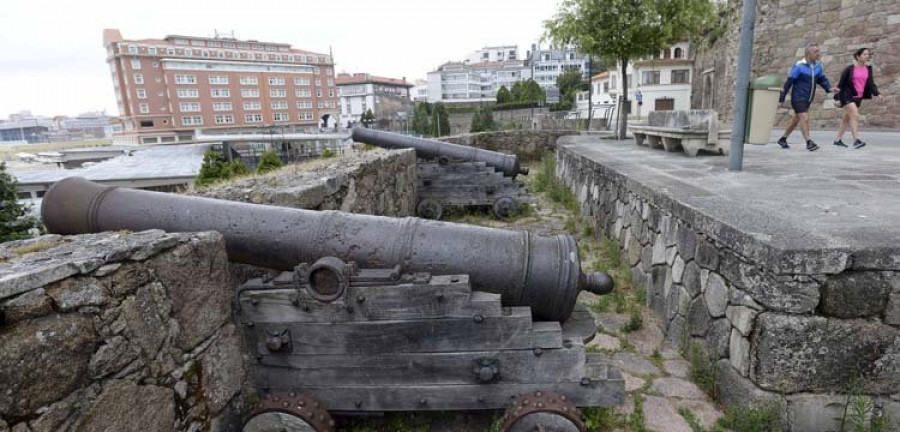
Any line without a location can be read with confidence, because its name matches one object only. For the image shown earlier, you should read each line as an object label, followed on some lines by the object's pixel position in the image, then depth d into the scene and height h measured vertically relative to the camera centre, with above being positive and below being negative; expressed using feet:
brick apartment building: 196.13 +15.90
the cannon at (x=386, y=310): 7.33 -2.88
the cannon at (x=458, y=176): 24.53 -3.06
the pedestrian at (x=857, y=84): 21.29 +0.65
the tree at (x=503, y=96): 189.85 +6.66
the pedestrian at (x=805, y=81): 20.33 +0.83
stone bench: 20.12 -1.14
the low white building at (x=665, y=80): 140.26 +7.59
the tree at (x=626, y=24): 30.73 +5.28
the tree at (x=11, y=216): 24.50 -4.22
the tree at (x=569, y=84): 191.01 +11.33
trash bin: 13.89 -0.19
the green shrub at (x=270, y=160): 29.30 -2.22
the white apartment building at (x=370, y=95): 221.46 +11.65
